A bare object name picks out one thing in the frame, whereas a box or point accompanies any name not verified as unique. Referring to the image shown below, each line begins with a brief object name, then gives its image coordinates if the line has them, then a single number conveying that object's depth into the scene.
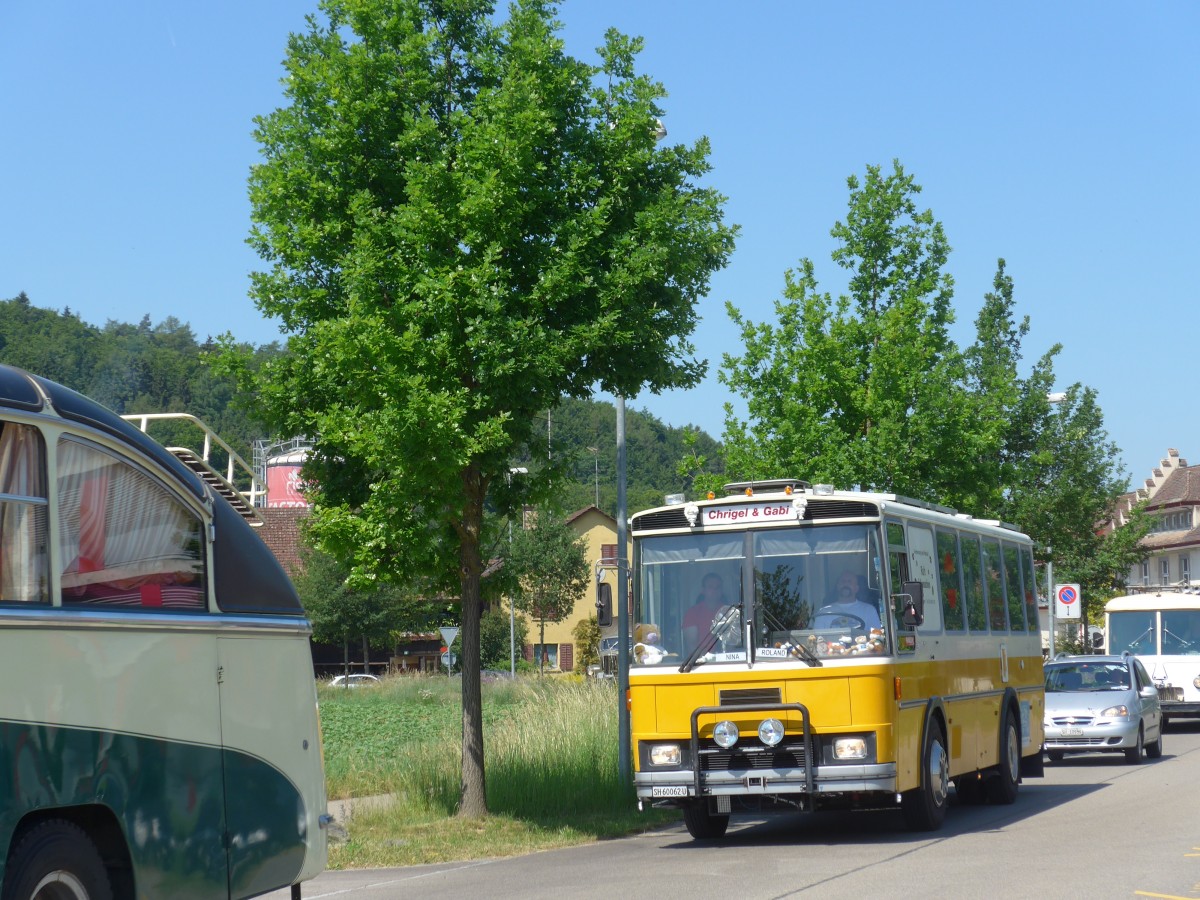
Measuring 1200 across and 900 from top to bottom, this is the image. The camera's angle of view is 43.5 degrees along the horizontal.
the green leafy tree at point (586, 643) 78.75
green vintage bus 6.61
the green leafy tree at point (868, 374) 27.64
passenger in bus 14.02
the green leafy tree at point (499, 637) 74.19
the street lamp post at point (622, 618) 15.39
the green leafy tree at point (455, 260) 15.05
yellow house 91.89
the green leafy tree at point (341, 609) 61.94
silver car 23.62
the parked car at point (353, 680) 60.95
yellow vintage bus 13.34
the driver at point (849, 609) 13.66
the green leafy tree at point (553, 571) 75.94
